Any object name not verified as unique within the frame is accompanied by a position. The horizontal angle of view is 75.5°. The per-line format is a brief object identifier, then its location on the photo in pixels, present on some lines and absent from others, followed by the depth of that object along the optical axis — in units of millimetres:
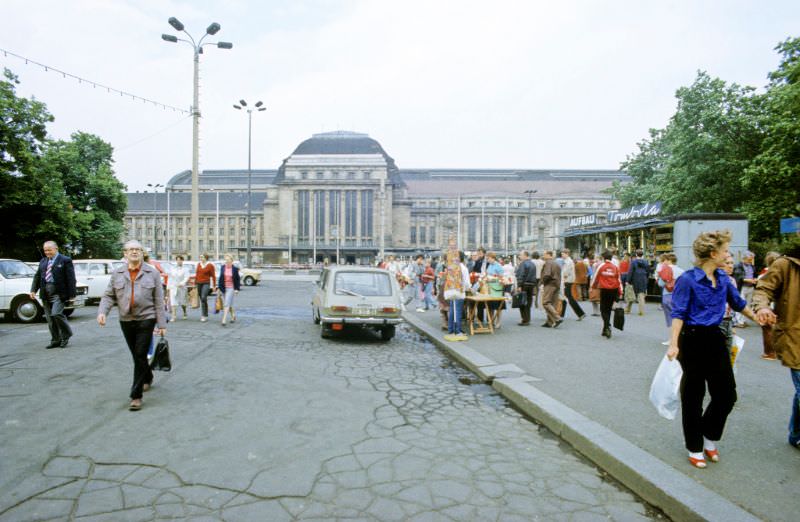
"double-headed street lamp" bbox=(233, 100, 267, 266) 35000
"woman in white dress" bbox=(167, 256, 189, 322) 13555
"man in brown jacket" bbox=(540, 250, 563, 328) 11586
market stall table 10945
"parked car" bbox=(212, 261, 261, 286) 33344
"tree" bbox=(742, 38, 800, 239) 20797
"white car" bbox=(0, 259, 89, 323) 12734
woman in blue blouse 3801
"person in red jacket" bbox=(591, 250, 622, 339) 10102
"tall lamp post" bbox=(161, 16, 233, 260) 17922
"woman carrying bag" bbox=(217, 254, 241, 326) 12648
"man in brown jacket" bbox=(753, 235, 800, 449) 3934
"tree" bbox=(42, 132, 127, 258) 37031
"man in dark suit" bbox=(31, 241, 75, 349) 8978
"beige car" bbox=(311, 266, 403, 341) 10188
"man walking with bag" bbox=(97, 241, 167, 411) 5621
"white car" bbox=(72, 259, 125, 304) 17250
